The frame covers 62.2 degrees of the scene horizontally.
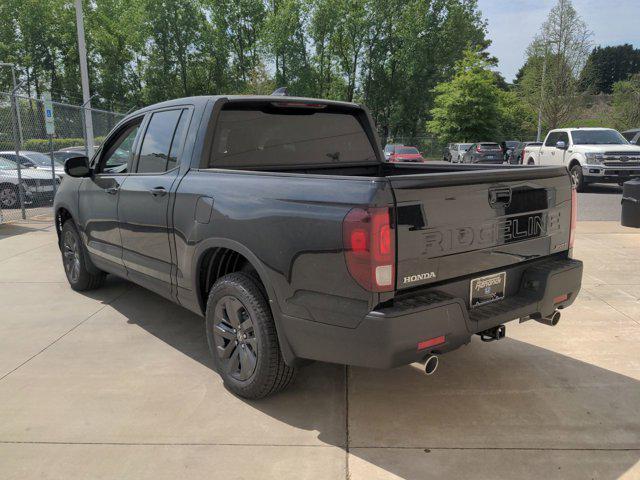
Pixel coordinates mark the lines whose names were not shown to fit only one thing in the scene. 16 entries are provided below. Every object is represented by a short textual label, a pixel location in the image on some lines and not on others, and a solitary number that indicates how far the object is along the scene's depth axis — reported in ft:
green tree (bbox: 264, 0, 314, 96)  168.86
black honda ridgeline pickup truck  8.46
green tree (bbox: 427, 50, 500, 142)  136.36
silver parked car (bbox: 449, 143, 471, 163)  112.47
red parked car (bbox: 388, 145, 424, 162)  92.24
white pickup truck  51.06
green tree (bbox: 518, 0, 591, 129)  109.81
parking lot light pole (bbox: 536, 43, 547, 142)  112.78
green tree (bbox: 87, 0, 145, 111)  179.93
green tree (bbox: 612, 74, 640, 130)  116.57
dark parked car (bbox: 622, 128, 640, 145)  60.23
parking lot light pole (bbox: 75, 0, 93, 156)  50.06
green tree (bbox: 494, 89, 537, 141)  144.15
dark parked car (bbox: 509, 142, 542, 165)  113.50
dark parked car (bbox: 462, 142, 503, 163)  95.14
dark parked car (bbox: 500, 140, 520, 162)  112.18
